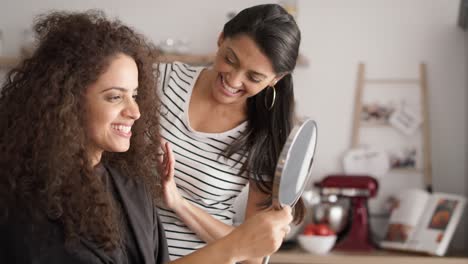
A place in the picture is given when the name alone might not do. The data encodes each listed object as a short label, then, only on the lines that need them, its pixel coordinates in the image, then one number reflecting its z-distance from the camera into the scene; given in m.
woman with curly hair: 1.22
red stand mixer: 3.06
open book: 2.95
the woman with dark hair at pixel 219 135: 1.60
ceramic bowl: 2.94
